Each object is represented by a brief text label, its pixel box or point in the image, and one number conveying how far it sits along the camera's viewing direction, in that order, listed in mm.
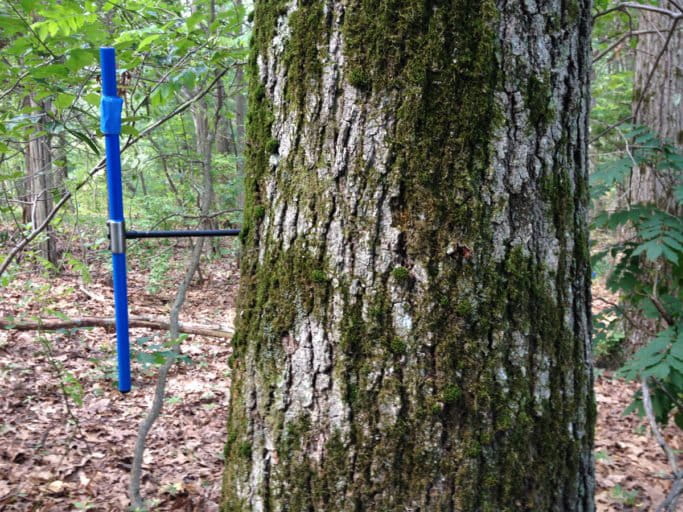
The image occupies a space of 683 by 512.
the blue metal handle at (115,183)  1693
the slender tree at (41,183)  7828
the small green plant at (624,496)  3488
